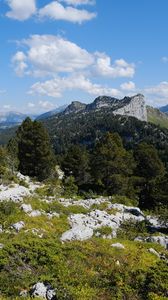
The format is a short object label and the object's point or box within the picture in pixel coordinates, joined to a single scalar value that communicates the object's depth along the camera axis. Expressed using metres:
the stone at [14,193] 22.90
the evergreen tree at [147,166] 48.01
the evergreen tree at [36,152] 42.70
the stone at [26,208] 21.05
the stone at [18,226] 17.91
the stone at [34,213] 20.49
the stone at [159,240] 19.52
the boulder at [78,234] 17.50
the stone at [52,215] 21.11
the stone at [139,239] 19.59
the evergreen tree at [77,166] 46.32
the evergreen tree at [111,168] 39.62
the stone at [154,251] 17.14
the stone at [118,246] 16.96
